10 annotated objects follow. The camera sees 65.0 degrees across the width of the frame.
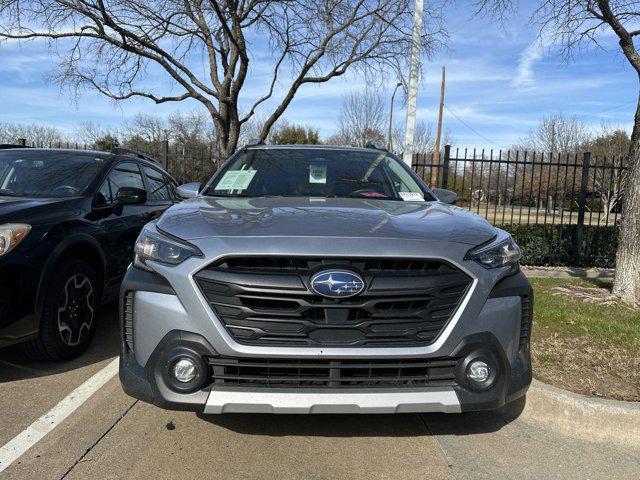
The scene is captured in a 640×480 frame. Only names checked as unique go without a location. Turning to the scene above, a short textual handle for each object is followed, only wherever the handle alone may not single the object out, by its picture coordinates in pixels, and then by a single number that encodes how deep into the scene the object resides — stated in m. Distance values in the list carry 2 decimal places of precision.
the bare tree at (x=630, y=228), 5.66
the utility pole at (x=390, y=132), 29.77
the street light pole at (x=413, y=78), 8.32
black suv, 3.39
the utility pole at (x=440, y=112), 30.38
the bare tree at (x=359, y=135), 27.25
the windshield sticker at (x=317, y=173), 3.84
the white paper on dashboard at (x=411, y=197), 3.66
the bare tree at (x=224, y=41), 10.74
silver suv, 2.34
